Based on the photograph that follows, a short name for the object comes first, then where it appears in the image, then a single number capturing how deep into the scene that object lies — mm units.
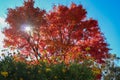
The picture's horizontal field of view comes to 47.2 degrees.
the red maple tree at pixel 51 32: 12214
